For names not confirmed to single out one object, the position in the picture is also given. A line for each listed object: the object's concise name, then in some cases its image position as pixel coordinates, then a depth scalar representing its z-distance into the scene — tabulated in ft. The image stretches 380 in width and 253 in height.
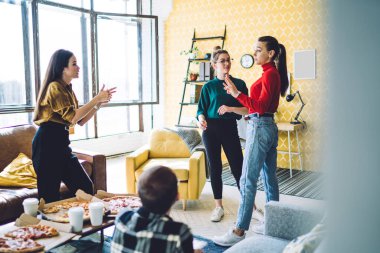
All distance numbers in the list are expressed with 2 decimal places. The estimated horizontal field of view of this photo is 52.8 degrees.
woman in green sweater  10.59
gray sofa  6.42
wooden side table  17.06
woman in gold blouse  8.62
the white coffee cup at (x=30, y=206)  7.76
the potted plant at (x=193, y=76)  21.24
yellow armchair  12.12
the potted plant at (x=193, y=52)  21.11
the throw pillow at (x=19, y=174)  10.32
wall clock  19.44
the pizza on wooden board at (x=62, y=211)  7.54
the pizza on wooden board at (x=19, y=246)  5.95
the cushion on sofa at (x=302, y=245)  4.34
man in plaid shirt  4.14
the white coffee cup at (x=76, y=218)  7.00
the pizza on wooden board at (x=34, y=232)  6.64
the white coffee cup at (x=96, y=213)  7.27
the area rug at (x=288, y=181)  14.43
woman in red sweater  8.61
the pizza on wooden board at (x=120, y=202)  8.09
